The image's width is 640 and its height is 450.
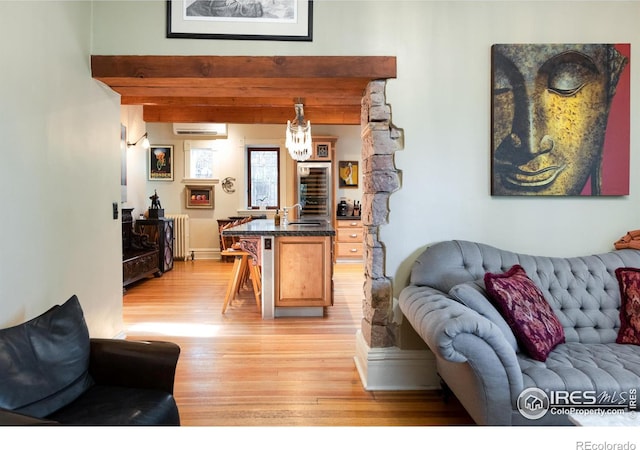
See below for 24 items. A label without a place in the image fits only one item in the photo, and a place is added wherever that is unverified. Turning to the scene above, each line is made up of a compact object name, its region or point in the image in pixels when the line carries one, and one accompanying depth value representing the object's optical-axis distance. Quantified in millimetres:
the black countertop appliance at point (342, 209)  7430
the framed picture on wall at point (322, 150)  7219
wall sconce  6150
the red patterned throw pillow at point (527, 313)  1761
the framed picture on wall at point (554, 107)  2404
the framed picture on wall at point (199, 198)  7805
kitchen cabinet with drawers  7242
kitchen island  3898
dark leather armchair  1322
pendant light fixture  4090
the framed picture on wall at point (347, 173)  7648
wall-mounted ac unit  7492
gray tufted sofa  1516
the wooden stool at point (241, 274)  4168
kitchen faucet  4715
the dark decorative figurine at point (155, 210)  6395
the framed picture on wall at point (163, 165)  7727
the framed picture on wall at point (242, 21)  2393
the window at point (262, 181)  7879
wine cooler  7266
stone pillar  2408
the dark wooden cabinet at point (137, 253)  5055
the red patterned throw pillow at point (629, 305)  2004
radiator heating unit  7590
